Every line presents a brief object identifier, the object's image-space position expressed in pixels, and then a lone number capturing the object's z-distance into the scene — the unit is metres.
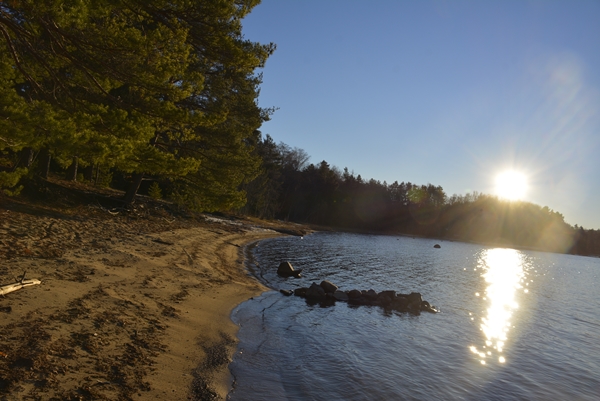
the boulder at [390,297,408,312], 16.07
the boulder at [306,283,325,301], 15.84
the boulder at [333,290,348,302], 16.33
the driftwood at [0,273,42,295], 7.09
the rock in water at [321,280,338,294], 16.78
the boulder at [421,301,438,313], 16.52
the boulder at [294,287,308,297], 15.97
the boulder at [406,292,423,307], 16.62
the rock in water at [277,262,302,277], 20.70
